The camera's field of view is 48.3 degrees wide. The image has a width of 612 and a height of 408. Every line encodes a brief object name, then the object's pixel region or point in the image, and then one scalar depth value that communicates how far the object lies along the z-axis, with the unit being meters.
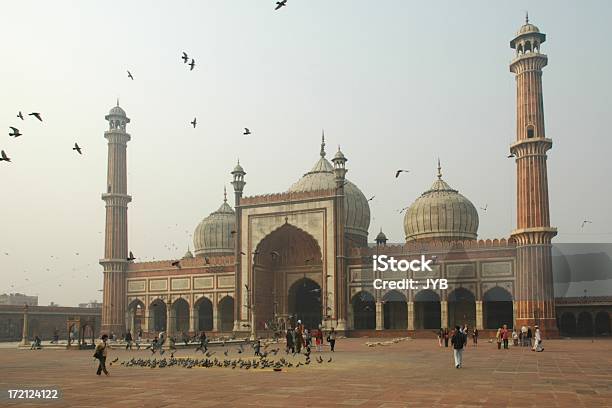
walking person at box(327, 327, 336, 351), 26.97
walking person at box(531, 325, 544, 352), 25.56
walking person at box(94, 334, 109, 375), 16.47
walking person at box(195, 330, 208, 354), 27.76
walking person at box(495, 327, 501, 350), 28.05
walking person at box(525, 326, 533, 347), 31.60
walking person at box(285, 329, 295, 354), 25.20
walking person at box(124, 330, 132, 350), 32.28
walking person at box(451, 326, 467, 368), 17.42
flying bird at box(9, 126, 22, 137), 17.28
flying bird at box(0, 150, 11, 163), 15.01
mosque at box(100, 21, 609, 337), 40.12
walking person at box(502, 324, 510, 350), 28.33
